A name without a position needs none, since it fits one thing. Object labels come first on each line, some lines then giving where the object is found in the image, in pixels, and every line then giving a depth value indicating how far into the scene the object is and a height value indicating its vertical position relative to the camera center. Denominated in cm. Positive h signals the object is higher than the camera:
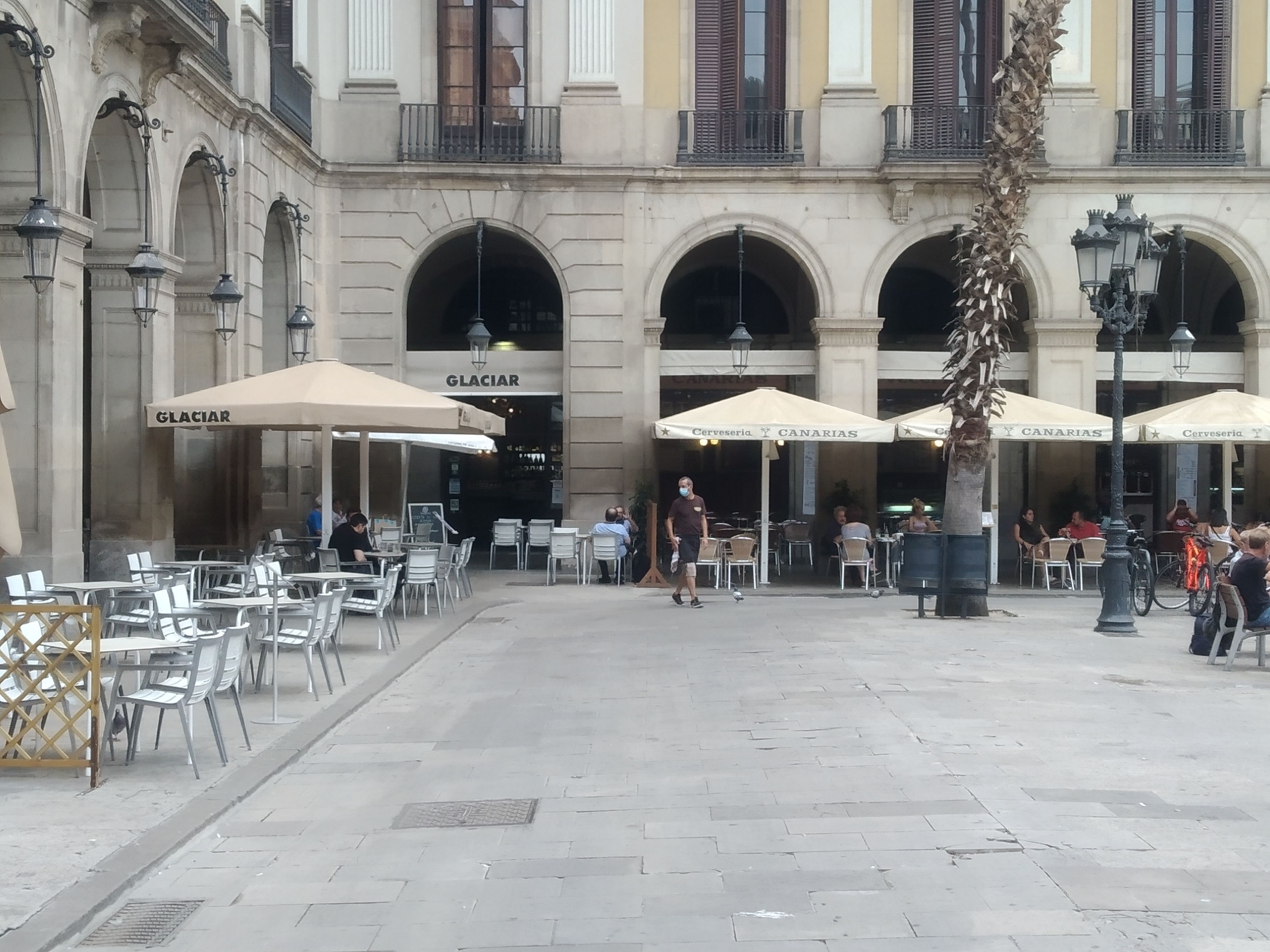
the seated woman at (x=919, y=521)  2106 -64
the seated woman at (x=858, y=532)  2144 -81
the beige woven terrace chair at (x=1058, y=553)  2178 -115
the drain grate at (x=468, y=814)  745 -185
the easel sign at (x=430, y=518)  2381 -71
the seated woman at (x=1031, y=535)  2234 -94
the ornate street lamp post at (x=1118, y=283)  1588 +233
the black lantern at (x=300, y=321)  1992 +226
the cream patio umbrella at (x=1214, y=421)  2066 +90
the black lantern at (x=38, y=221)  1272 +233
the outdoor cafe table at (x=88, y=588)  1209 -100
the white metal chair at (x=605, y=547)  2194 -110
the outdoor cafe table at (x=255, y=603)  1092 -105
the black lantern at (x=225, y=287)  1755 +240
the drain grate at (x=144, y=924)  564 -188
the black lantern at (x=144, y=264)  1527 +233
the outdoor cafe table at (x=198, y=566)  1507 -102
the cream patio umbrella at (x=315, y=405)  1482 +78
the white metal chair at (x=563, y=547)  2225 -112
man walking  1838 -69
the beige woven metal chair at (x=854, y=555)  2133 -116
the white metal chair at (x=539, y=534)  2358 -95
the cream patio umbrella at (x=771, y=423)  2048 +84
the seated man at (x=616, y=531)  2203 -84
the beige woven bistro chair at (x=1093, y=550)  2156 -108
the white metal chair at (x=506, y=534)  2383 -97
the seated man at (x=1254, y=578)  1273 -90
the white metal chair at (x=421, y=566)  1681 -109
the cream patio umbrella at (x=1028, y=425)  2070 +83
